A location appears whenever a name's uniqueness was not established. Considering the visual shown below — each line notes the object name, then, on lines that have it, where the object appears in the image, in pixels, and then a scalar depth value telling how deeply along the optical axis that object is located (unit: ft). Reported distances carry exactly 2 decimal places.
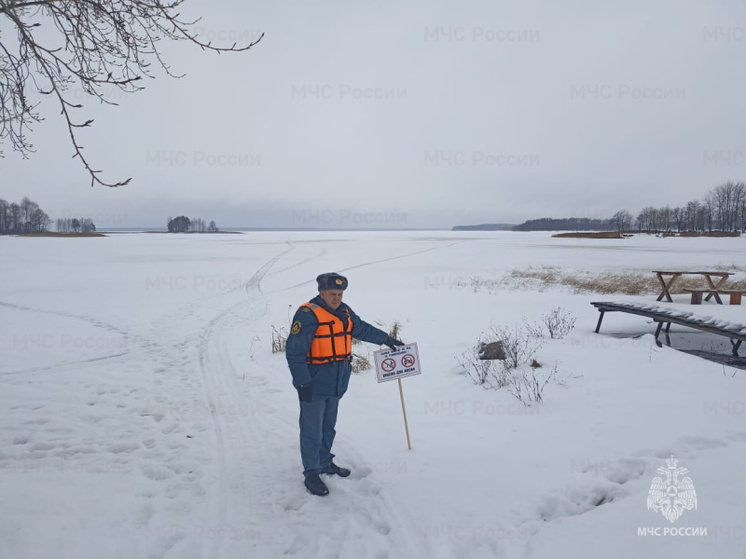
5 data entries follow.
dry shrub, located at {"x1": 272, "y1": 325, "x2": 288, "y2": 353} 29.46
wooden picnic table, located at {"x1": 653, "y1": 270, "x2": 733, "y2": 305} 42.75
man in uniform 12.78
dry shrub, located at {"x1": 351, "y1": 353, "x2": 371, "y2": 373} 26.28
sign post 16.33
